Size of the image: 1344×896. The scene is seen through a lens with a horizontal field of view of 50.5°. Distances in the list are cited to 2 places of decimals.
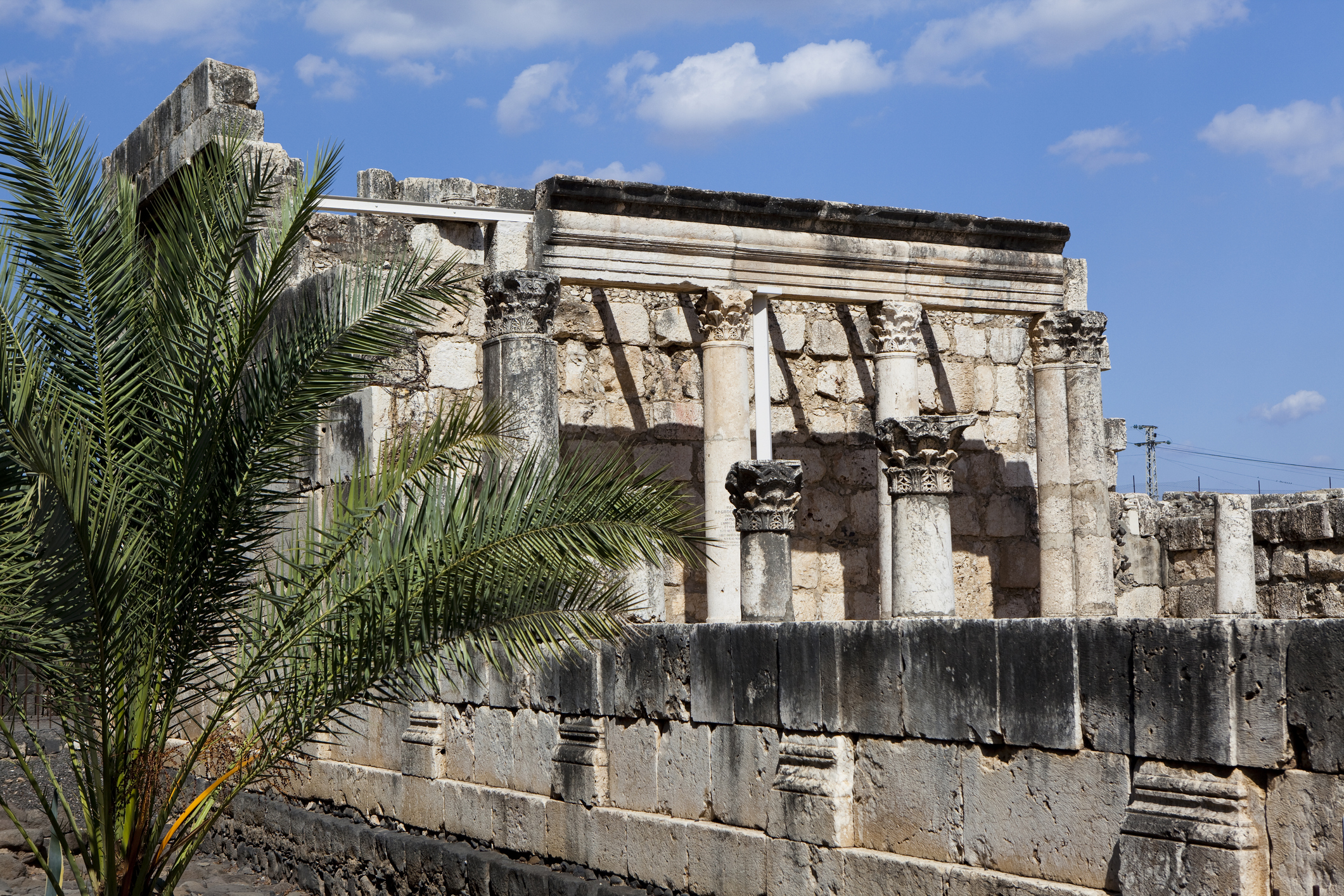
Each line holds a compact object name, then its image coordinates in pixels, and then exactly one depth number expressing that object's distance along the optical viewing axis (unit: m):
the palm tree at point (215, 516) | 5.98
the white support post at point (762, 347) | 12.27
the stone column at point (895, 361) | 12.71
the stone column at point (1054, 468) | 13.05
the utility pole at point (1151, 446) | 34.48
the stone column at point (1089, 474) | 12.96
